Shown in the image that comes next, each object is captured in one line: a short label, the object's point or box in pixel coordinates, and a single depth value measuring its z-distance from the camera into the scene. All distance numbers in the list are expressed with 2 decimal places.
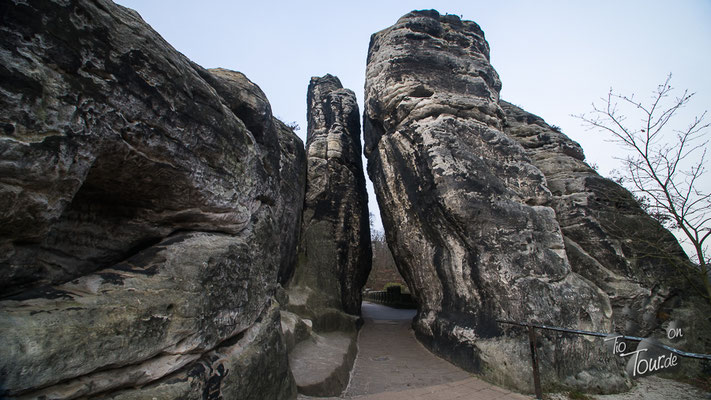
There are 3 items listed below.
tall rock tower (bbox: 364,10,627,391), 5.07
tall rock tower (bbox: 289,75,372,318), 8.45
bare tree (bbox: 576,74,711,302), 5.21
